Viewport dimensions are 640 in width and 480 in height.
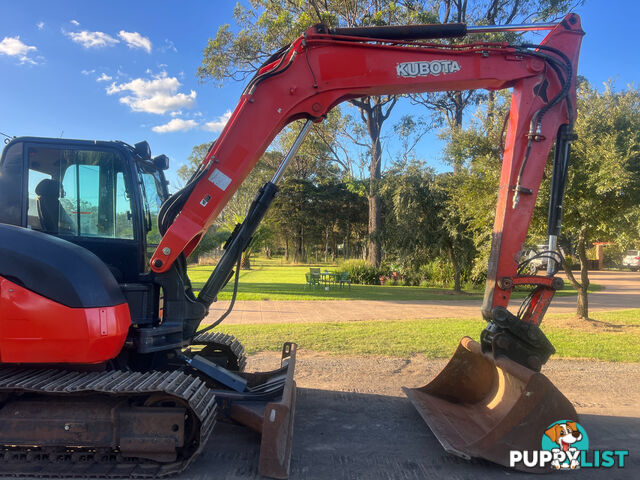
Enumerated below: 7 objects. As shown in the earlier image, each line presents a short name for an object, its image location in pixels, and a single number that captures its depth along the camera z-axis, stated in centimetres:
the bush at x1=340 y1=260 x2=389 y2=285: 2277
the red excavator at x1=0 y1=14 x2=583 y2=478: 349
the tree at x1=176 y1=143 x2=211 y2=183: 4734
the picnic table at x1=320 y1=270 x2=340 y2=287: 2000
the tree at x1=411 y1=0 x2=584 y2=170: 1860
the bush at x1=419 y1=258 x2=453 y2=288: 2111
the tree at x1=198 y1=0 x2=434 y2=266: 1986
